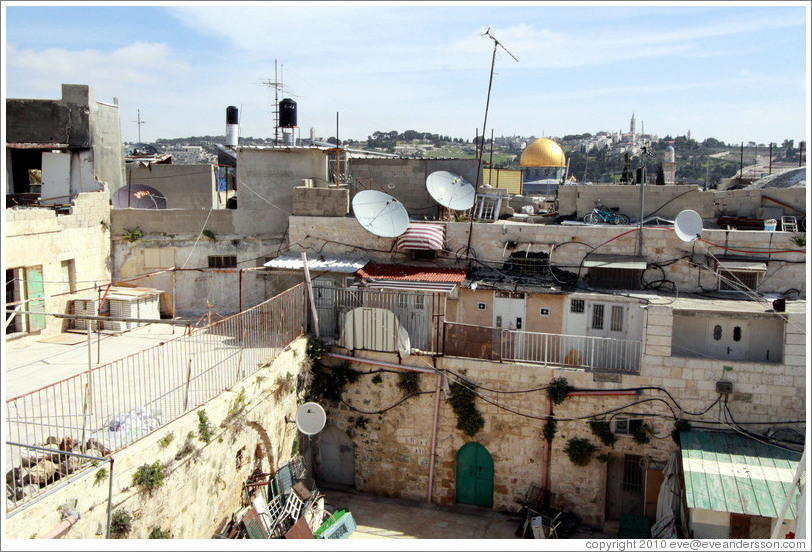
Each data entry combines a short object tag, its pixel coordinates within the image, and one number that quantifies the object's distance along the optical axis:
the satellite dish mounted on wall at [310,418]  14.17
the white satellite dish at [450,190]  17.65
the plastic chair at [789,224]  16.29
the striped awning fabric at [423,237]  16.39
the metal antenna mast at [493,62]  15.92
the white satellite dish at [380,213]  16.17
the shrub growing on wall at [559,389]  14.28
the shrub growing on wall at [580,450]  14.35
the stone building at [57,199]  15.24
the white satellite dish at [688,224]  14.70
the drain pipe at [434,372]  15.02
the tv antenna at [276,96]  25.27
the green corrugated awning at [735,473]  11.58
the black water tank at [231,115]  34.67
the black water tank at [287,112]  25.73
